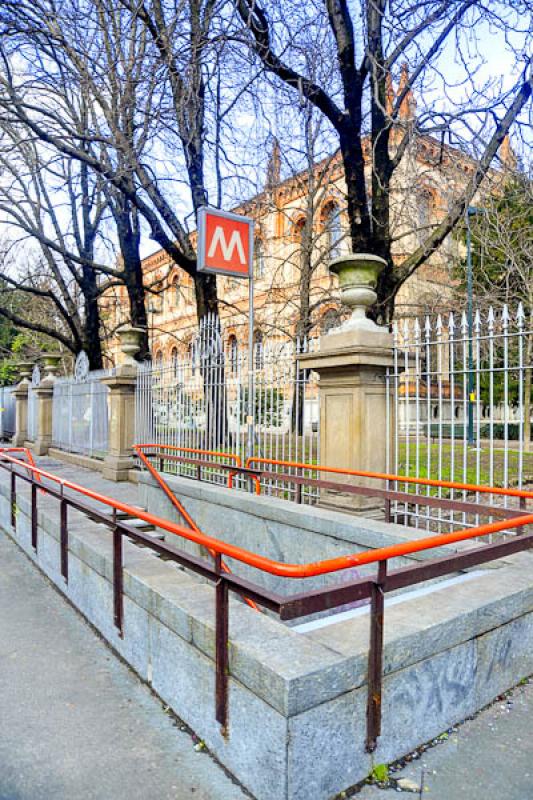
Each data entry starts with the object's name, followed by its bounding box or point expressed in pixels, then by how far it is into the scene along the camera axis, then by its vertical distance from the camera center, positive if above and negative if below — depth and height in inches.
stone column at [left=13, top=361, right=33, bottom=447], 796.0 +7.8
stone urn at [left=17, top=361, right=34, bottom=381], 832.2 +70.9
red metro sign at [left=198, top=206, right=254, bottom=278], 293.7 +90.1
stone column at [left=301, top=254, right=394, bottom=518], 243.0 +13.2
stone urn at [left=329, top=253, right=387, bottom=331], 249.1 +59.0
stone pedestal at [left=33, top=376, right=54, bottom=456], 682.8 +3.1
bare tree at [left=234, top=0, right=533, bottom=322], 337.1 +198.8
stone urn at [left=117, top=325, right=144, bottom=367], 482.0 +61.9
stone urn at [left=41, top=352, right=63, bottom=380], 713.6 +67.6
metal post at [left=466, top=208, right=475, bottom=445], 638.1 +156.0
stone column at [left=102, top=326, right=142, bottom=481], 466.9 +0.4
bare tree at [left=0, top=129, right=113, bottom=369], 711.1 +238.3
